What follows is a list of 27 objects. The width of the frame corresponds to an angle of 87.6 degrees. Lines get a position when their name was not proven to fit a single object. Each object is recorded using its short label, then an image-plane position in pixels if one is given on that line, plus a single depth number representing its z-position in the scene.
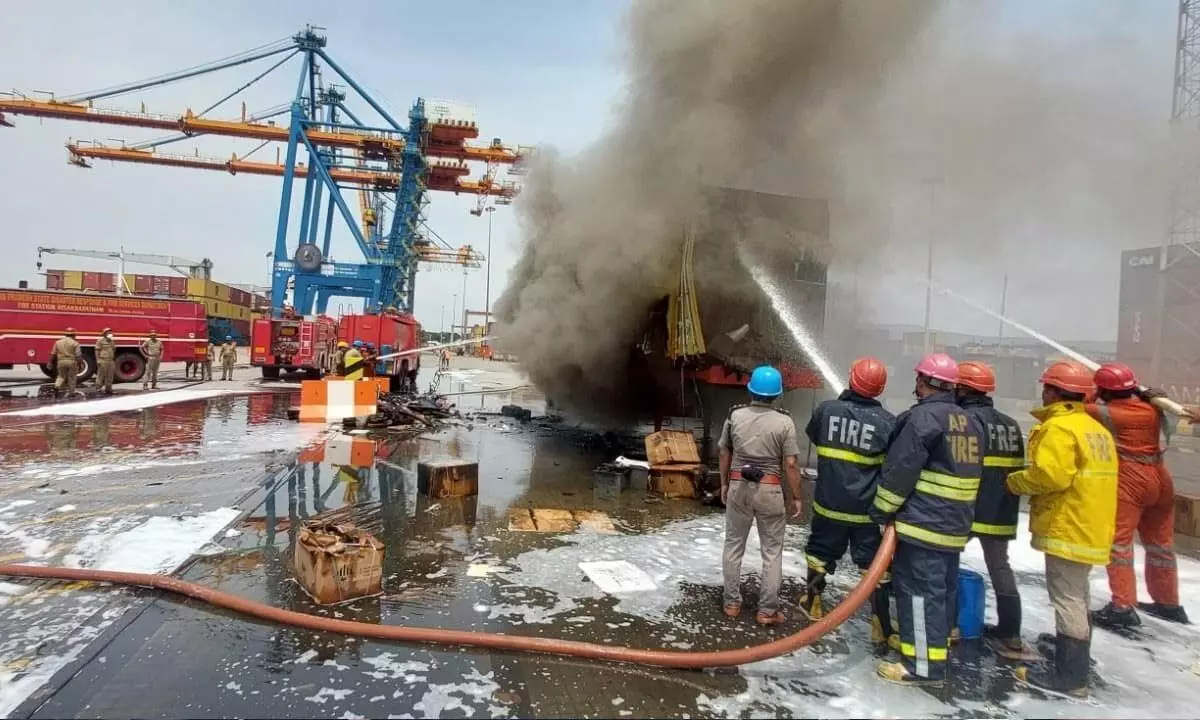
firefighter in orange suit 3.86
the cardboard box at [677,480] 6.93
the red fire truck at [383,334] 15.84
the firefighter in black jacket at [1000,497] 3.44
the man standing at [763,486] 3.69
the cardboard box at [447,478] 6.20
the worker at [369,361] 11.24
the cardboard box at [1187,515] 5.71
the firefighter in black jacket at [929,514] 3.07
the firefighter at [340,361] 11.13
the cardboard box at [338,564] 3.64
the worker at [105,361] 14.10
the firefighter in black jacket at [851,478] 3.52
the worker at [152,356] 15.01
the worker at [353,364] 10.98
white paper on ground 4.15
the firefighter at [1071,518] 3.08
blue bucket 3.46
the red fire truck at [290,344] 18.89
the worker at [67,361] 13.09
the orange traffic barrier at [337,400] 10.70
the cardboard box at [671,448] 7.07
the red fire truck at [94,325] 14.77
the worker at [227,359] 20.25
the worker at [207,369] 18.88
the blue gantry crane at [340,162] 35.41
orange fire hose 3.01
